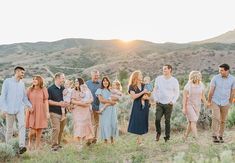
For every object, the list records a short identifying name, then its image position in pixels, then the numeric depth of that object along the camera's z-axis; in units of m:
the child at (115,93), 12.16
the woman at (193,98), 11.84
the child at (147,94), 11.81
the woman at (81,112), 11.86
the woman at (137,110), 11.77
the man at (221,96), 11.65
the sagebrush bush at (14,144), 10.98
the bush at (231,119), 15.14
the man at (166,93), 11.73
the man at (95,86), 12.26
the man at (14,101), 10.84
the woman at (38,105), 11.48
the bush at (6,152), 10.41
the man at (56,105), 11.74
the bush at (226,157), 6.27
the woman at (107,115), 12.09
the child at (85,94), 11.84
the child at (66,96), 11.89
